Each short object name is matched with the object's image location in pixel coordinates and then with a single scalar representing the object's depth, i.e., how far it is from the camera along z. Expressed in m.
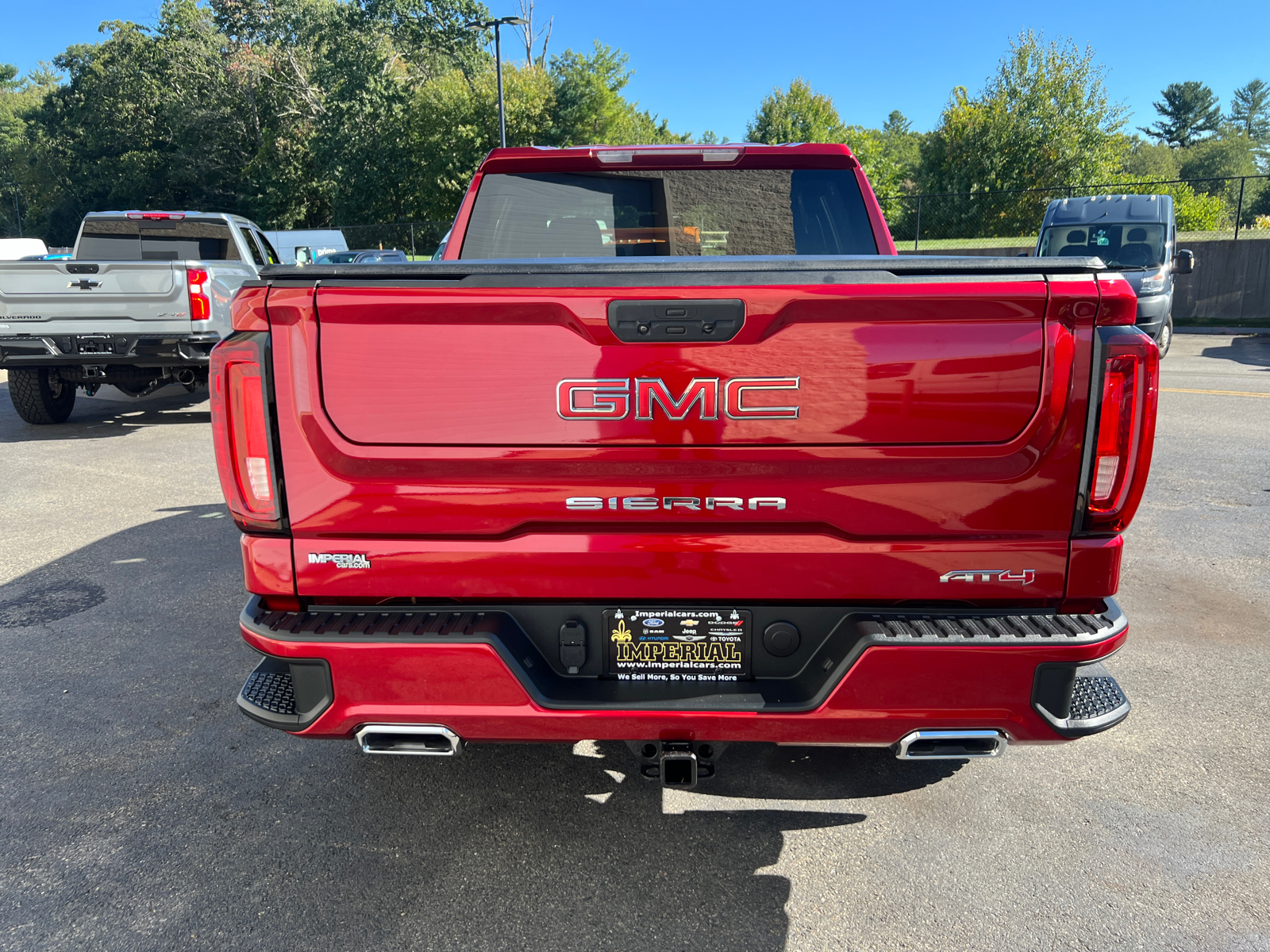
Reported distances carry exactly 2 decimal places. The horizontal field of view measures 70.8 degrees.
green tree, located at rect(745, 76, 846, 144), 62.00
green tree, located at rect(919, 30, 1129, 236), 42.03
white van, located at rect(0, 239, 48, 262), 27.13
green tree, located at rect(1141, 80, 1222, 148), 105.00
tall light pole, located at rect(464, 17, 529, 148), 27.06
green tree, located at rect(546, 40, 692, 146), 41.38
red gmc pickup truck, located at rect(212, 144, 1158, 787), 2.15
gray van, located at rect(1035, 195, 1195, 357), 14.48
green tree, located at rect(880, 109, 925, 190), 73.07
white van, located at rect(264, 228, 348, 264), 33.28
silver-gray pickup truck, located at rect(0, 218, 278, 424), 8.91
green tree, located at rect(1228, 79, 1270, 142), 119.00
